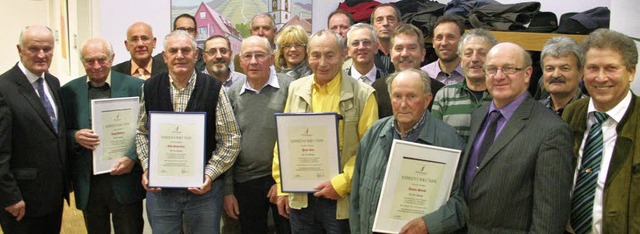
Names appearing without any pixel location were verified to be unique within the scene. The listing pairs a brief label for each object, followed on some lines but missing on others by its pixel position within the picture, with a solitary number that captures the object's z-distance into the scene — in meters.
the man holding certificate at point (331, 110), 2.80
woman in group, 3.59
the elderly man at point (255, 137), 3.09
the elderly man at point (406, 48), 3.24
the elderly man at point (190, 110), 2.98
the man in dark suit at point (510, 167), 2.05
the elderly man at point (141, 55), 4.04
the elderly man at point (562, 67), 2.46
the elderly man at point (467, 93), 2.70
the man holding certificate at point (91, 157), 3.17
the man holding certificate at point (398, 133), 2.39
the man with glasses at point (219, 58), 3.69
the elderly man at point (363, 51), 3.46
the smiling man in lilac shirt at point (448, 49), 3.42
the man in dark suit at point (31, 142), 2.92
